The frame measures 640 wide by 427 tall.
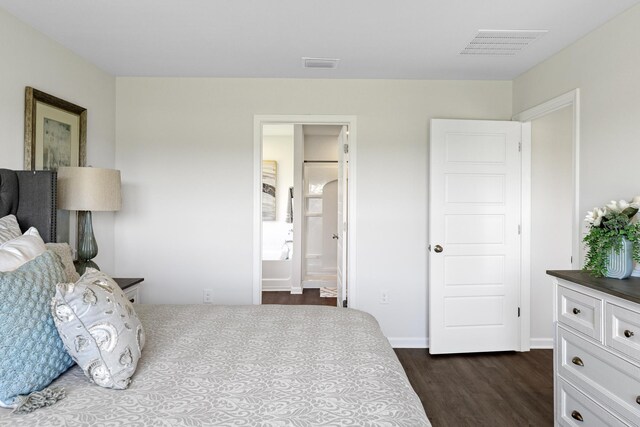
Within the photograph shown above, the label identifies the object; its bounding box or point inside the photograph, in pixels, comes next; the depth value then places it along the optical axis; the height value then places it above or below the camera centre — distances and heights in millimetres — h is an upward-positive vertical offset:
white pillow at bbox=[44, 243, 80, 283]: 1668 -224
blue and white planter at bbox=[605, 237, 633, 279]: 1855 -224
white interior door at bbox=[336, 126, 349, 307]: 3559 +28
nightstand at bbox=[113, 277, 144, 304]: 2523 -518
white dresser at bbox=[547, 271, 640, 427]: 1550 -623
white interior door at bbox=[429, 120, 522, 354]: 3248 -166
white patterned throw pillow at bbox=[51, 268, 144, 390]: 1138 -385
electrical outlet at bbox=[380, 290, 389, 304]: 3443 -772
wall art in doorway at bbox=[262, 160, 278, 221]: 6305 +445
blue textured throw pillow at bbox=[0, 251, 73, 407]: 1041 -371
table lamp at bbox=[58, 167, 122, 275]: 2396 +118
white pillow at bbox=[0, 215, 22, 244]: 1675 -80
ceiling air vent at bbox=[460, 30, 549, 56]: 2498 +1253
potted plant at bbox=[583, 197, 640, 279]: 1851 -116
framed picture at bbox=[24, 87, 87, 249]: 2369 +535
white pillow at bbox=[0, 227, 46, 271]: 1340 -151
